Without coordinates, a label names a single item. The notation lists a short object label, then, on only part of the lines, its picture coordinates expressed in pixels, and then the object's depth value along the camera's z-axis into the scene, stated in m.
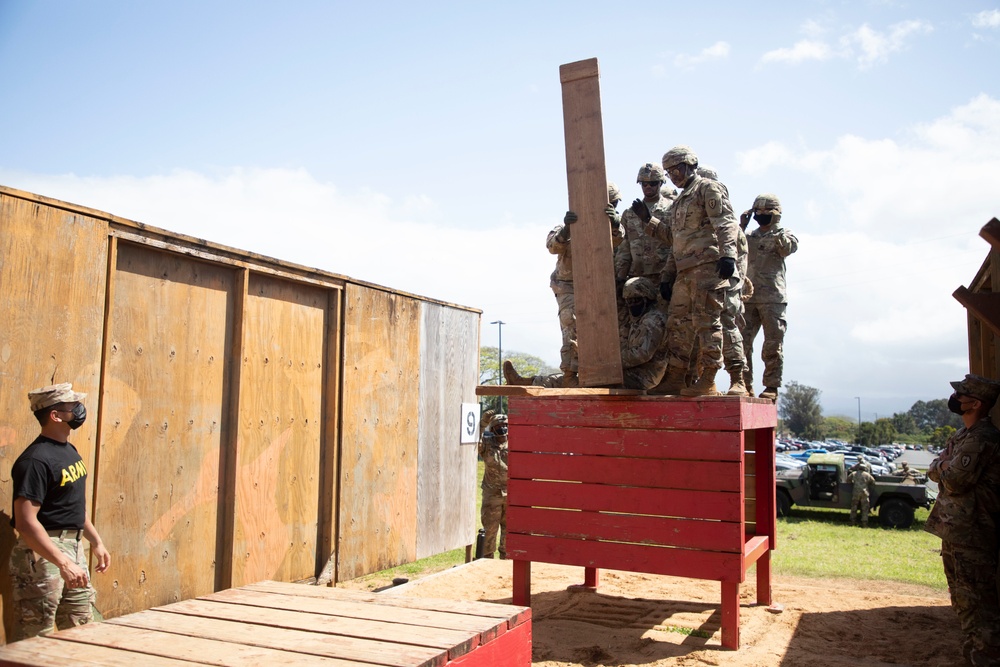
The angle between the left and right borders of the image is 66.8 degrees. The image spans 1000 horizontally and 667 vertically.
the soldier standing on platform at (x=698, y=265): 6.14
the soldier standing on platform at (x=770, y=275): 8.18
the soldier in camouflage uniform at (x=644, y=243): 7.46
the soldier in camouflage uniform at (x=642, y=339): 6.96
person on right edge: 5.06
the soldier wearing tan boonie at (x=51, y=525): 4.29
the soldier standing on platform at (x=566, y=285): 7.24
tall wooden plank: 6.29
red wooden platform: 5.54
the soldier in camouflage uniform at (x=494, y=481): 9.71
